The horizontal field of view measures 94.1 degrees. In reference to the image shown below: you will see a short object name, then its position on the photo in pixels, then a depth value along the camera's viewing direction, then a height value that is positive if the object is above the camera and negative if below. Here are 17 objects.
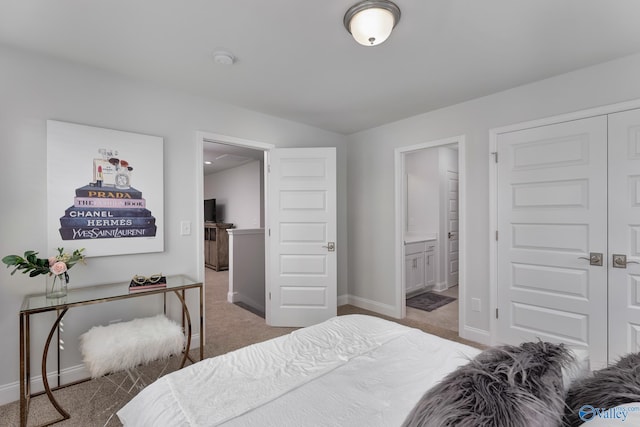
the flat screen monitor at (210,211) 7.88 +0.07
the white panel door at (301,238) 3.50 -0.30
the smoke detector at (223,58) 2.14 +1.15
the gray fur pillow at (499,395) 0.67 -0.45
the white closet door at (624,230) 2.20 -0.16
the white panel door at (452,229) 5.27 -0.32
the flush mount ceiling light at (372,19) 1.63 +1.08
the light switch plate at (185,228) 2.83 -0.14
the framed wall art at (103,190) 2.21 +0.20
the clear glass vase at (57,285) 2.04 -0.49
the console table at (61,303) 1.74 -0.57
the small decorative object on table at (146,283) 2.21 -0.52
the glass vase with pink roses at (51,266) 1.92 -0.34
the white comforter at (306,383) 1.00 -0.68
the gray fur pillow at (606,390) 0.74 -0.47
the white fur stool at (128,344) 1.82 -0.84
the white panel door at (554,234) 2.36 -0.21
